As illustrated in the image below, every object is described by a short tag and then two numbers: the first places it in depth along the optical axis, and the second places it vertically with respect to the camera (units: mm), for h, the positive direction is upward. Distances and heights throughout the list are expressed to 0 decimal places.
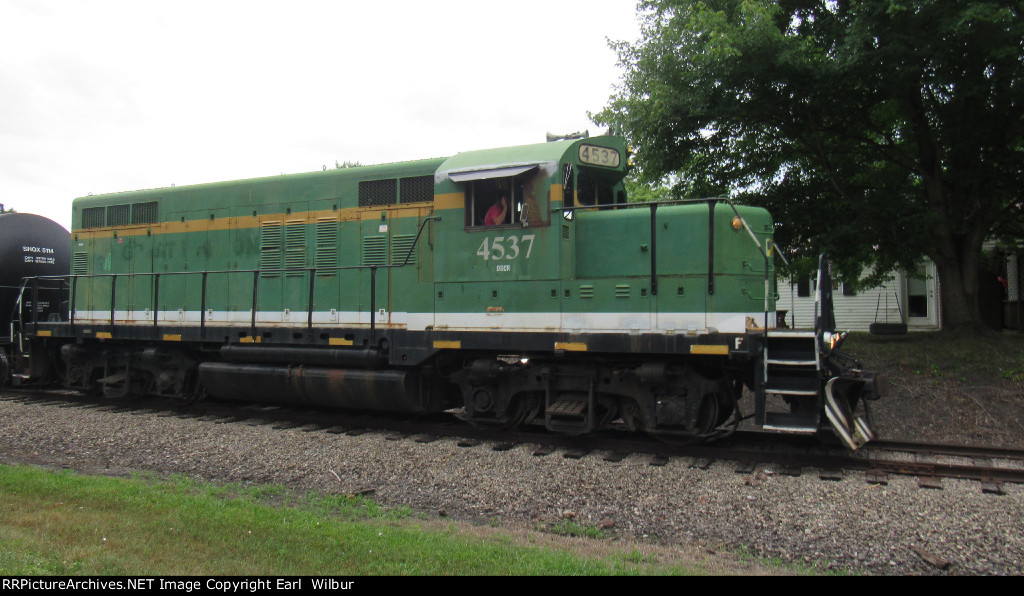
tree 11148 +4013
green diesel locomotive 7430 +220
